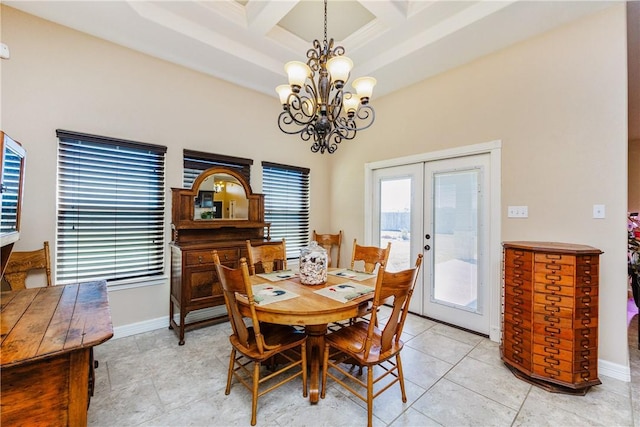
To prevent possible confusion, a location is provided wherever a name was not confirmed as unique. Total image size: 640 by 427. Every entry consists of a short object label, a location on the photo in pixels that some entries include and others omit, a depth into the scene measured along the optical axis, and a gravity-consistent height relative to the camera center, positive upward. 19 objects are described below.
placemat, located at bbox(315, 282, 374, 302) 1.93 -0.59
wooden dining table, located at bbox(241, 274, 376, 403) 1.69 -0.63
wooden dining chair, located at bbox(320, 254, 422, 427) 1.63 -0.89
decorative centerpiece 2.23 -0.43
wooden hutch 2.84 -0.25
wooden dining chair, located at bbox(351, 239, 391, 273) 2.86 -0.46
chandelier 2.02 +0.97
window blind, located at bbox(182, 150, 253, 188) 3.30 +0.64
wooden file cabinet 2.04 -0.80
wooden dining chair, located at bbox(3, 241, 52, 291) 2.23 -0.44
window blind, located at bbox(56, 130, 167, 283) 2.64 +0.04
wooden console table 1.02 -0.61
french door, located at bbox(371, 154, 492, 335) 3.05 -0.23
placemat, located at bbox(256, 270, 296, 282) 2.48 -0.59
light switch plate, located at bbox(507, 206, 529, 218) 2.71 +0.02
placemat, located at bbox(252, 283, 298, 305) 1.86 -0.59
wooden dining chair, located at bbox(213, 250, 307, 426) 1.66 -0.90
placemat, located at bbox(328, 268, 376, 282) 2.48 -0.58
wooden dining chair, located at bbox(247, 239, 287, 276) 2.79 -0.44
